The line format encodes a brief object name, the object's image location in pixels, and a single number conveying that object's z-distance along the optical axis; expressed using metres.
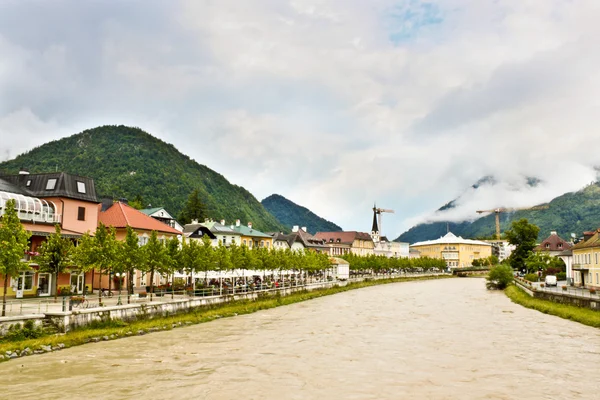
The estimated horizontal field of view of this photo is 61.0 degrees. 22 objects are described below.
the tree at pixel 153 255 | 39.44
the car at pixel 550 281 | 62.39
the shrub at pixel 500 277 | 84.88
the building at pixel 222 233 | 78.75
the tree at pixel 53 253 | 32.19
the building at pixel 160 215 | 68.62
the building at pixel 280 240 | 100.79
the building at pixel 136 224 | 51.84
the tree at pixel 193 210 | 116.40
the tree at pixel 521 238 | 103.94
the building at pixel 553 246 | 110.72
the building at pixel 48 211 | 39.22
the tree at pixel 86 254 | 34.38
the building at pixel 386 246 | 173.43
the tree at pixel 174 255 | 43.50
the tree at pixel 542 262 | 89.19
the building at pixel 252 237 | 87.69
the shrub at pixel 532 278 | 77.97
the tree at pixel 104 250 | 34.72
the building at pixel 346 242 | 139.38
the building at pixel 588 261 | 57.06
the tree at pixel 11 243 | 26.94
